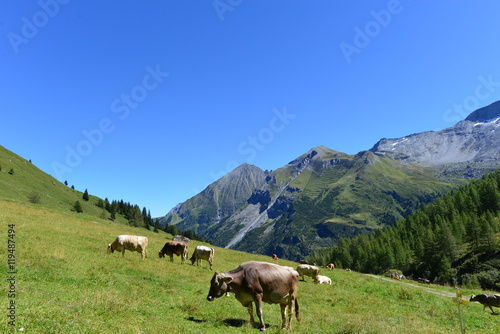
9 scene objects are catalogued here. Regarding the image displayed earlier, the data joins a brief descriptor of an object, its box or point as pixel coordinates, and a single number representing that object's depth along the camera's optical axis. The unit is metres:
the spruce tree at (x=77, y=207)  95.82
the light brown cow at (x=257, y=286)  12.27
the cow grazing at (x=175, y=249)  30.55
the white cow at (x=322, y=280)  32.06
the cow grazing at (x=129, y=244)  25.91
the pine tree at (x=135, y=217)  131.38
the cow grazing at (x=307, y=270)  32.85
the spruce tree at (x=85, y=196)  136.19
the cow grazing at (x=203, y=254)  29.95
